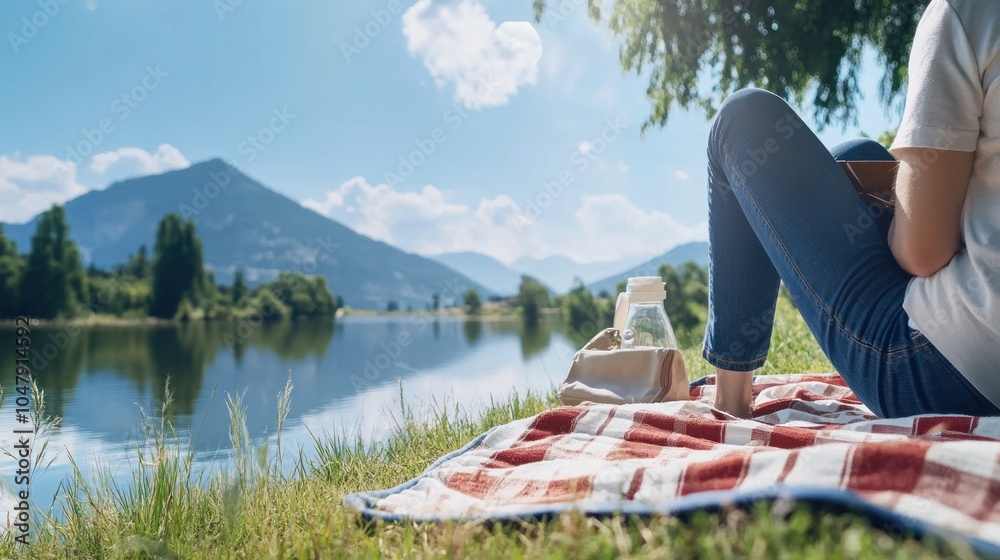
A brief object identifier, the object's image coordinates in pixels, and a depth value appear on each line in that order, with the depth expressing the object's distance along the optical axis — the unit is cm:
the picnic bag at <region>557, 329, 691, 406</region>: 182
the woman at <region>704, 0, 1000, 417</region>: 106
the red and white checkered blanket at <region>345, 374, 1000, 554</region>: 73
